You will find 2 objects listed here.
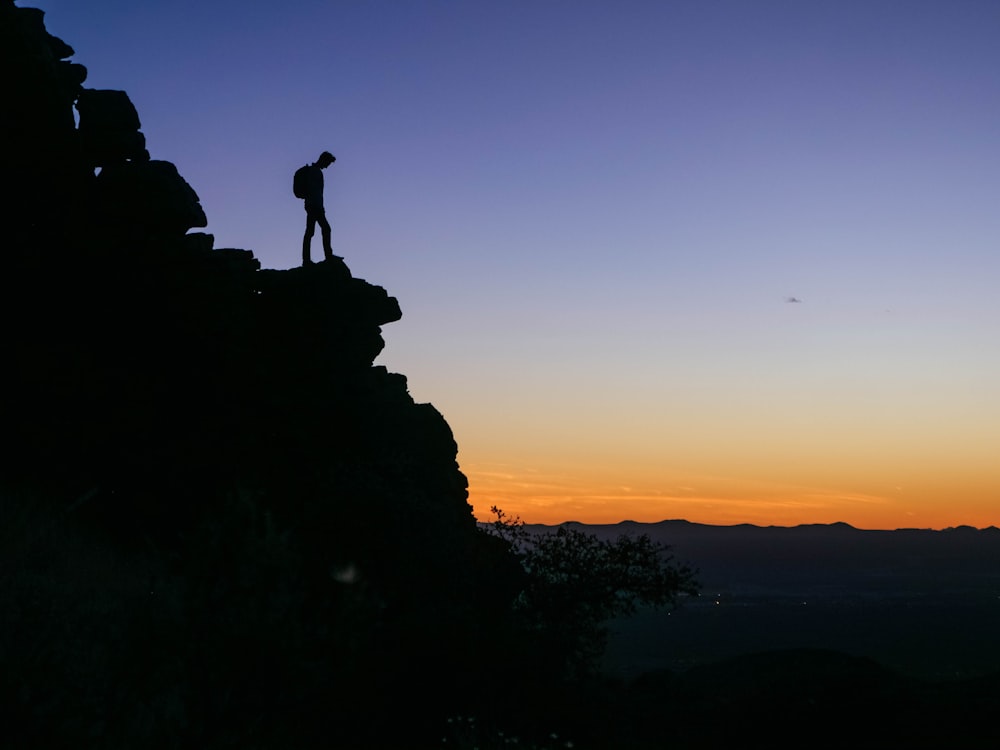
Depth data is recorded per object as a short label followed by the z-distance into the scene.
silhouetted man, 30.66
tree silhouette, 28.27
